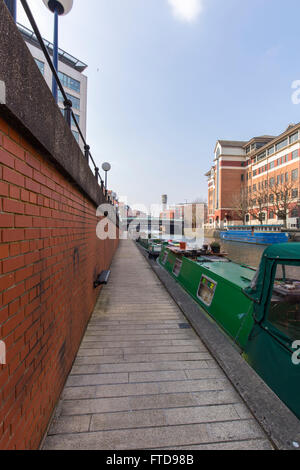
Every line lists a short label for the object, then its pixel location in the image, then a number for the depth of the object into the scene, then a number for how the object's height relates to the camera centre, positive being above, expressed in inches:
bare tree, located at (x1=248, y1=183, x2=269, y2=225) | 1663.4 +213.6
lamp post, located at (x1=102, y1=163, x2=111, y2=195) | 400.0 +112.2
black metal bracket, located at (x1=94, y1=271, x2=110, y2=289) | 200.4 -46.0
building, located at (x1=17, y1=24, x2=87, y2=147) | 1256.2 +858.5
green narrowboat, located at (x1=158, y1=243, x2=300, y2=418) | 89.6 -46.2
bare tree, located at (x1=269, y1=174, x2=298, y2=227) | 1417.3 +217.3
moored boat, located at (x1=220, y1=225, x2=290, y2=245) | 1230.3 -33.8
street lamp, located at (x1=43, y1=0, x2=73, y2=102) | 108.6 +109.6
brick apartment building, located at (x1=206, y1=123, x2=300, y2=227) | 1521.9 +443.7
